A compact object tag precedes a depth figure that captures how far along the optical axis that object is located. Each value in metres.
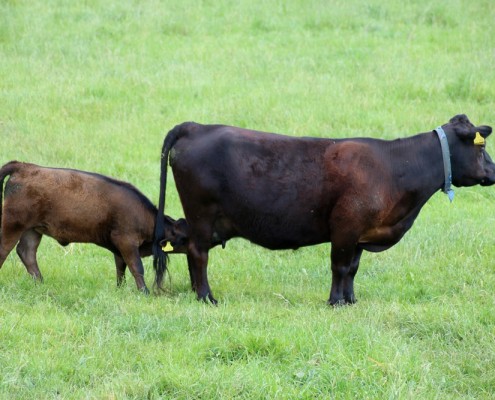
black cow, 18.83
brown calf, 19.17
